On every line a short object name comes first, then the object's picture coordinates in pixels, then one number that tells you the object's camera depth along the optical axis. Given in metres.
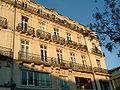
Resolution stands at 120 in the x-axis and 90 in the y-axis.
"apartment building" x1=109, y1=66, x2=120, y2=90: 24.02
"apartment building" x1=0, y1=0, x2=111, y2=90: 11.20
